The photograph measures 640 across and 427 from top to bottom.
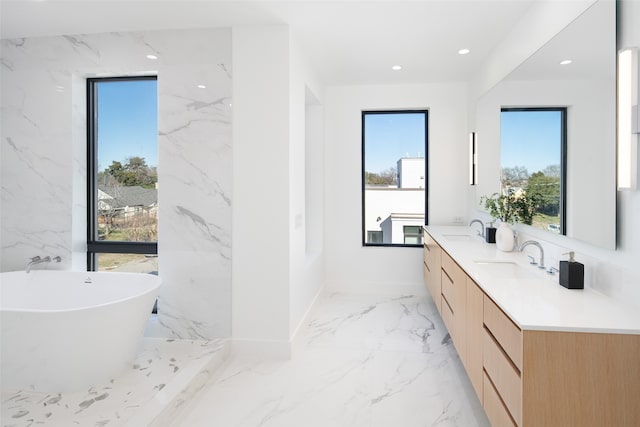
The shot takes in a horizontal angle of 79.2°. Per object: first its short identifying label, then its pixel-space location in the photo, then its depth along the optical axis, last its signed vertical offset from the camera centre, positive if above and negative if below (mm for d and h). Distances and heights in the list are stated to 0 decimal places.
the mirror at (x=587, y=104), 1835 +529
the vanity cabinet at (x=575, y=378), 1414 -635
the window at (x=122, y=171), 3574 +314
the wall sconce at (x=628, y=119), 1646 +384
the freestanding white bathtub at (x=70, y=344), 2270 -847
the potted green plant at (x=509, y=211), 2773 -38
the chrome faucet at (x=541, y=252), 2395 -285
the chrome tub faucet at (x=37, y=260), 3223 -473
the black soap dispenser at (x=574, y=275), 1977 -350
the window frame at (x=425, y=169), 4766 +463
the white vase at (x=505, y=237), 3014 -244
